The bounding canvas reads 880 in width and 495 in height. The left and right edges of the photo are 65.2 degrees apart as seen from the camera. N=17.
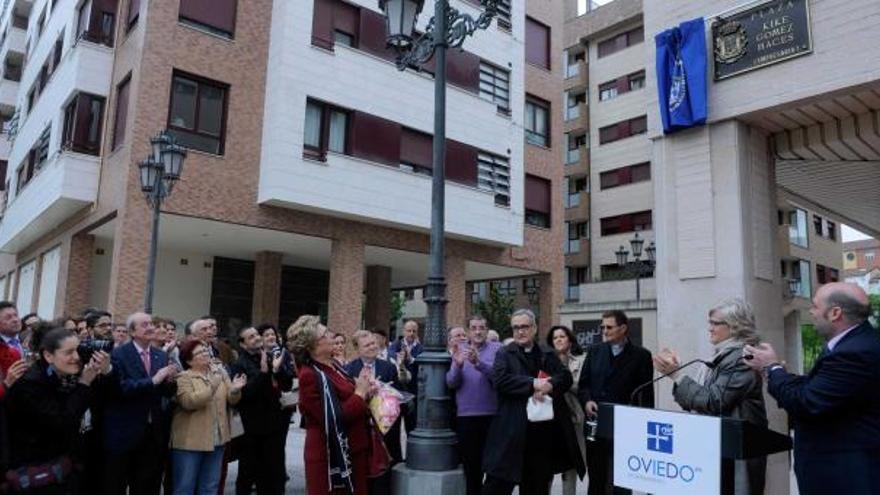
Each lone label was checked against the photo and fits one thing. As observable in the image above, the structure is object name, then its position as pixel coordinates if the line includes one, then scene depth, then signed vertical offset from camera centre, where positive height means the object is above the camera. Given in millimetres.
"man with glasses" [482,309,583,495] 5922 -792
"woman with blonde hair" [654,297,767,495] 4688 -269
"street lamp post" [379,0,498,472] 6070 +760
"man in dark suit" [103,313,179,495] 5824 -769
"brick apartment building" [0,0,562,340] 16484 +4516
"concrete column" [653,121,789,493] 7441 +1162
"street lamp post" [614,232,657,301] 22181 +3116
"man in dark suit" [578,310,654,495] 6434 -342
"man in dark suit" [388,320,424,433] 8703 -282
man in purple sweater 6824 -646
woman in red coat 5004 -628
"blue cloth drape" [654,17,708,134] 7820 +3038
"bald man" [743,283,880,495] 3641 -302
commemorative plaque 7137 +3283
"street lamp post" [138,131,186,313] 11867 +2659
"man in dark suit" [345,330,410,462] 7332 -386
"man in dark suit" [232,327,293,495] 6988 -902
